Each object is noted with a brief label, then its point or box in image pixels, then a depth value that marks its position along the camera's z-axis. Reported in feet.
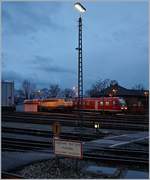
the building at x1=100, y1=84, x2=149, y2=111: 201.57
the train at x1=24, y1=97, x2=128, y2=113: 163.63
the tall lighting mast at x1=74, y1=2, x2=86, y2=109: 70.28
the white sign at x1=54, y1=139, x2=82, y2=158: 34.63
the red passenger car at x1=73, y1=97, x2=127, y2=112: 163.12
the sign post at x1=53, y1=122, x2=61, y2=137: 39.14
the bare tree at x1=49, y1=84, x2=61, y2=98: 448.41
